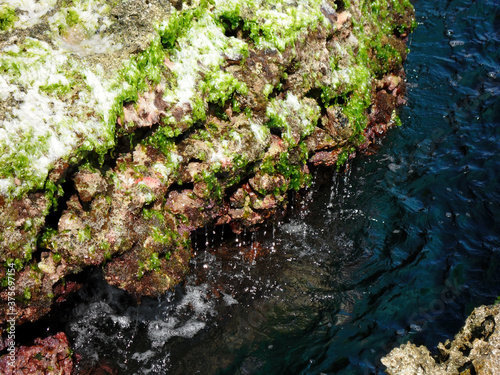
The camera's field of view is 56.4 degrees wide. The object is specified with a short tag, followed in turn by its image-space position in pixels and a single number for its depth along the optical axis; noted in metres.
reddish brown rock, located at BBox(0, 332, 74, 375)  5.79
